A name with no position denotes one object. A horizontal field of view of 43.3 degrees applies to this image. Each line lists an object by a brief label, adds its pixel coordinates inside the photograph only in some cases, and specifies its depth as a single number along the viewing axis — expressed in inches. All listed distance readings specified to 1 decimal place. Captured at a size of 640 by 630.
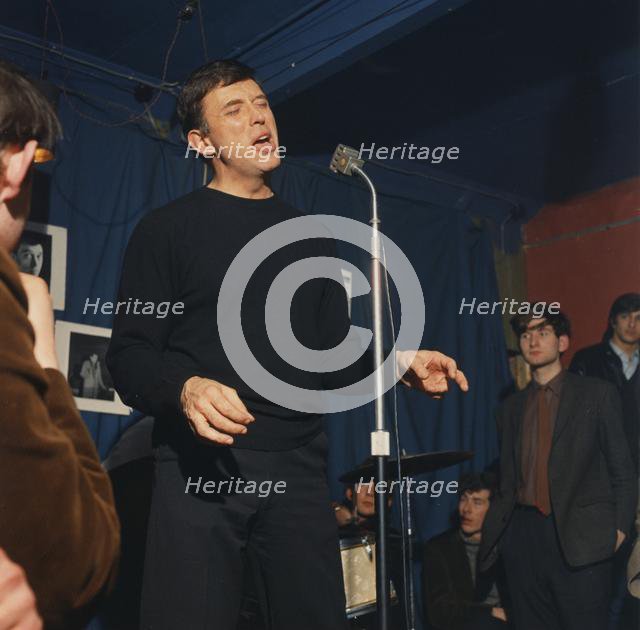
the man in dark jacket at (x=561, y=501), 165.3
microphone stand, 76.0
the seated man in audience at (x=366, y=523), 169.5
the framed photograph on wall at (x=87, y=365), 165.8
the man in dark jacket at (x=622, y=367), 213.5
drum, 146.6
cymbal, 161.0
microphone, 92.0
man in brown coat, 30.9
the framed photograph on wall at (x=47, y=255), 163.0
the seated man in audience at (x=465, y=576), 185.0
